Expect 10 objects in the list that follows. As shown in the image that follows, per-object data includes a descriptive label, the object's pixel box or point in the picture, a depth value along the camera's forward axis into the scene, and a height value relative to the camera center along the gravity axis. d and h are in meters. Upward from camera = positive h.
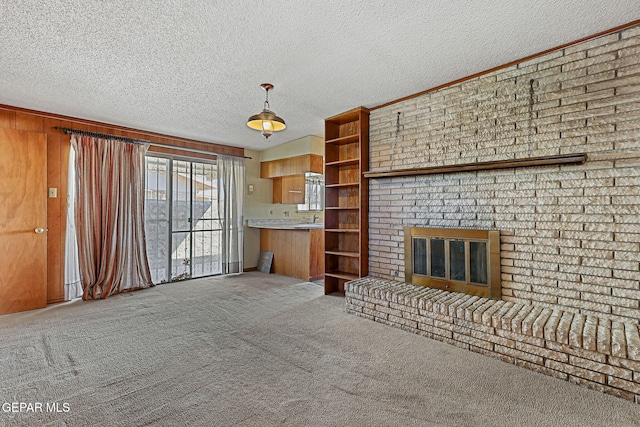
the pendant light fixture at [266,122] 3.07 +0.99
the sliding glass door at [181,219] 5.07 -0.05
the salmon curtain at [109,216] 4.23 +0.01
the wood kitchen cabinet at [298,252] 5.50 -0.69
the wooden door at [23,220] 3.64 -0.04
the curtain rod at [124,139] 4.19 +1.21
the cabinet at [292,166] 5.68 +1.00
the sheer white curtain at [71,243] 4.21 -0.37
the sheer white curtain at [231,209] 5.82 +0.14
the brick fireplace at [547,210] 2.27 +0.05
